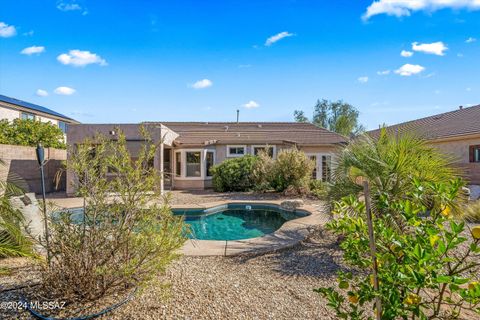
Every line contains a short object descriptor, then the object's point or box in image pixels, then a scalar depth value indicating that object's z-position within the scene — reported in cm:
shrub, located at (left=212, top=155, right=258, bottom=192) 1853
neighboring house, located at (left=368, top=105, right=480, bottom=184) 1641
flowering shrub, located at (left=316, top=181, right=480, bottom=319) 176
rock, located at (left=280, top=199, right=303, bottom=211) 1277
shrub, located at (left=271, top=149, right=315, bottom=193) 1639
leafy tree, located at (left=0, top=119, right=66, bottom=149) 2061
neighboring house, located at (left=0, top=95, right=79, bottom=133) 2708
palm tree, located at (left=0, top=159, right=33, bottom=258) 375
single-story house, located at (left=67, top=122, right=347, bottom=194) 1719
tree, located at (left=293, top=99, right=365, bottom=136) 5341
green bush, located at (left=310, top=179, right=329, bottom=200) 1610
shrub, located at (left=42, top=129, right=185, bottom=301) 369
